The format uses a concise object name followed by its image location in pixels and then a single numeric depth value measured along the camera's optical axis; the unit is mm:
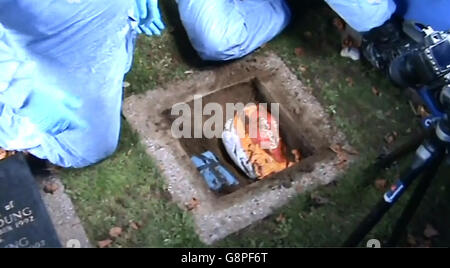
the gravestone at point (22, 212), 1783
